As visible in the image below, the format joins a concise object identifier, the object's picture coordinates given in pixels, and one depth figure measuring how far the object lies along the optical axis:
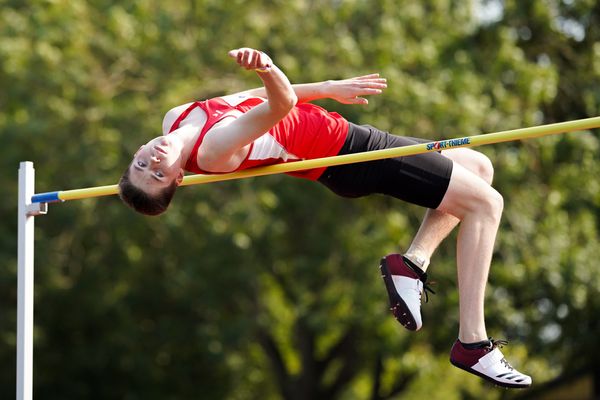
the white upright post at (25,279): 10.79
